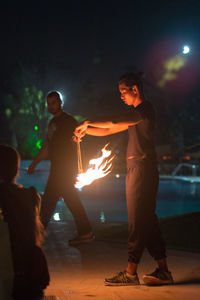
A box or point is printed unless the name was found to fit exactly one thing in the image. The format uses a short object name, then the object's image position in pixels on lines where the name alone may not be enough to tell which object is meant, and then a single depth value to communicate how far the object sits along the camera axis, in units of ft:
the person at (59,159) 24.40
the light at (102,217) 37.93
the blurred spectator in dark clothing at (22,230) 11.44
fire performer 17.22
